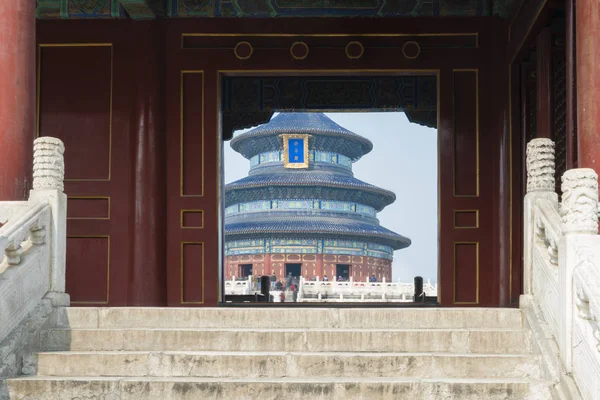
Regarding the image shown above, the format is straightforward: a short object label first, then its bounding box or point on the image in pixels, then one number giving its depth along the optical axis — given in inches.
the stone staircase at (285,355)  306.4
